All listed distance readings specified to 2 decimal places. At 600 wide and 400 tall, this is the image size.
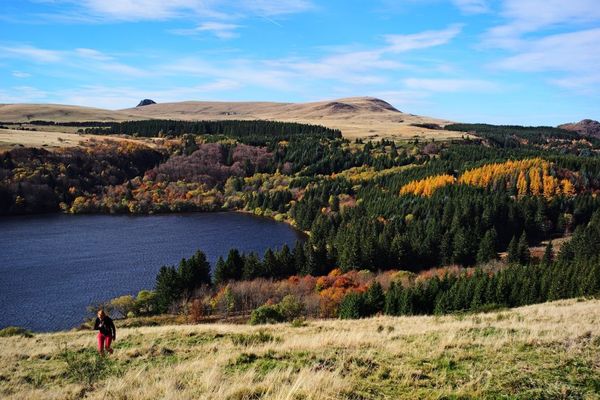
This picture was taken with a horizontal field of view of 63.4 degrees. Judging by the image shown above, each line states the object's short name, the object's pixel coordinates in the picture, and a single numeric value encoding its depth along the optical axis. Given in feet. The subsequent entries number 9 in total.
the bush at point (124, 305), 224.33
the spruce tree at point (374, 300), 192.65
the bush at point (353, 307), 183.83
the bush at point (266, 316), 151.43
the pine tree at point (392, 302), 186.39
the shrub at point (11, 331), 144.13
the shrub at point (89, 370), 47.98
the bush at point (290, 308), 184.61
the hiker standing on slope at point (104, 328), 67.10
